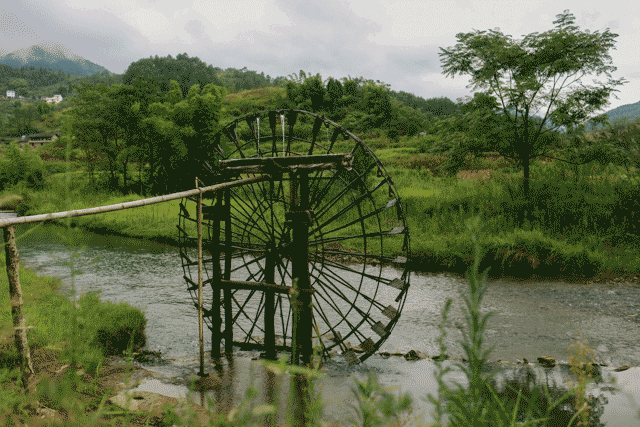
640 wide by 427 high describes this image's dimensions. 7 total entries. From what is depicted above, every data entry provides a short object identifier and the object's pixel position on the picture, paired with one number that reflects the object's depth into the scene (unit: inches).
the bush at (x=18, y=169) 1176.8
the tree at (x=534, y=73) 493.7
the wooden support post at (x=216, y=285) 223.6
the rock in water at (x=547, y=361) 266.4
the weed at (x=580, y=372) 76.1
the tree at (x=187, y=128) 822.5
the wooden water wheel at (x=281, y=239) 215.3
